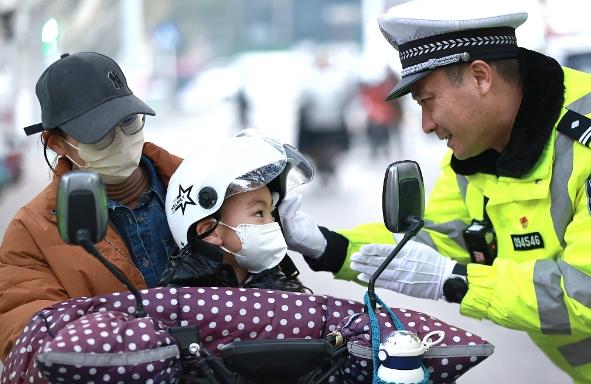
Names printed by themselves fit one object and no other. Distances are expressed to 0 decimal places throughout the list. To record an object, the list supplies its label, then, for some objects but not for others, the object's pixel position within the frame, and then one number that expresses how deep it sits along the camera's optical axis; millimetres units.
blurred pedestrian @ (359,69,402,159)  37728
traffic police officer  6200
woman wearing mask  5795
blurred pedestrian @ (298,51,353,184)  29795
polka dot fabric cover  4795
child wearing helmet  6086
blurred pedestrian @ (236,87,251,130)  49295
